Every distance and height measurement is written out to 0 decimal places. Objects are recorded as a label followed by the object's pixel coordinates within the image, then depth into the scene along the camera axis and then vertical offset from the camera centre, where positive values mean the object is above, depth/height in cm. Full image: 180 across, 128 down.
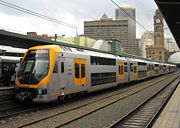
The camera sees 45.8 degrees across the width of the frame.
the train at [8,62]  1670 +48
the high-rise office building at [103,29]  16312 +3015
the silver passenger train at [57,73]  1091 -33
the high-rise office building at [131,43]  18462 +2228
